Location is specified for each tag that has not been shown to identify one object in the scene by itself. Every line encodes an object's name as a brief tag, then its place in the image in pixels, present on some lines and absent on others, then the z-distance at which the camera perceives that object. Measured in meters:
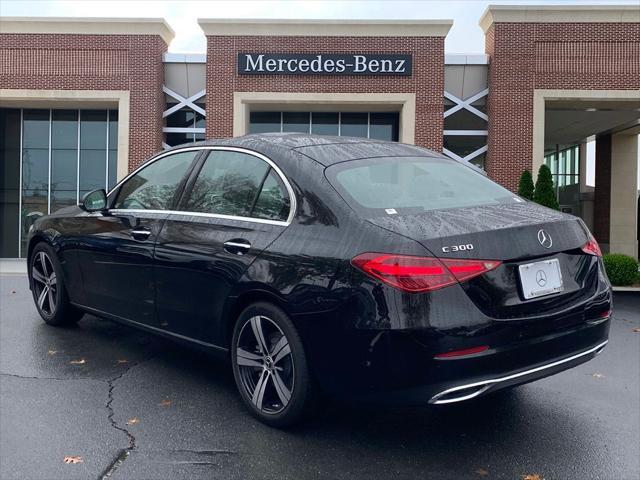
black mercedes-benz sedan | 2.83
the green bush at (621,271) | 11.70
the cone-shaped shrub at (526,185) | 17.98
